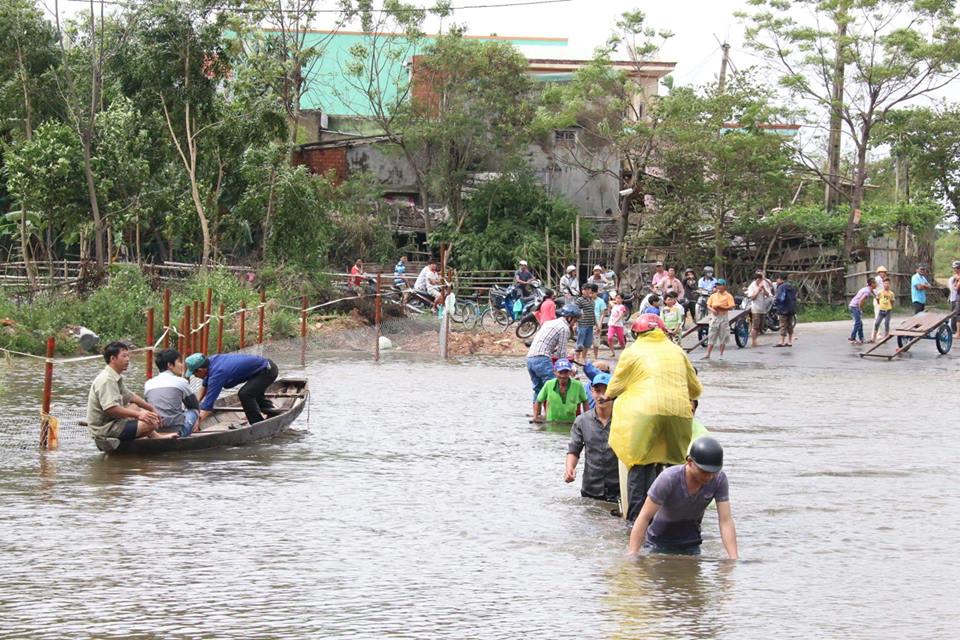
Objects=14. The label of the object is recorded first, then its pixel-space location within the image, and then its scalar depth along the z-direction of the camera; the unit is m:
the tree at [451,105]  37.75
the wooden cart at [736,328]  26.95
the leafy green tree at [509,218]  37.78
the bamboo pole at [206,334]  20.84
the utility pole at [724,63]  38.11
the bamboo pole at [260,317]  25.39
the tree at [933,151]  38.19
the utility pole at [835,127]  33.69
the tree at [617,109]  36.34
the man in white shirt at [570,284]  30.64
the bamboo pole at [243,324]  24.55
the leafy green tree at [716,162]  34.69
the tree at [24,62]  30.61
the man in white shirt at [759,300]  27.14
